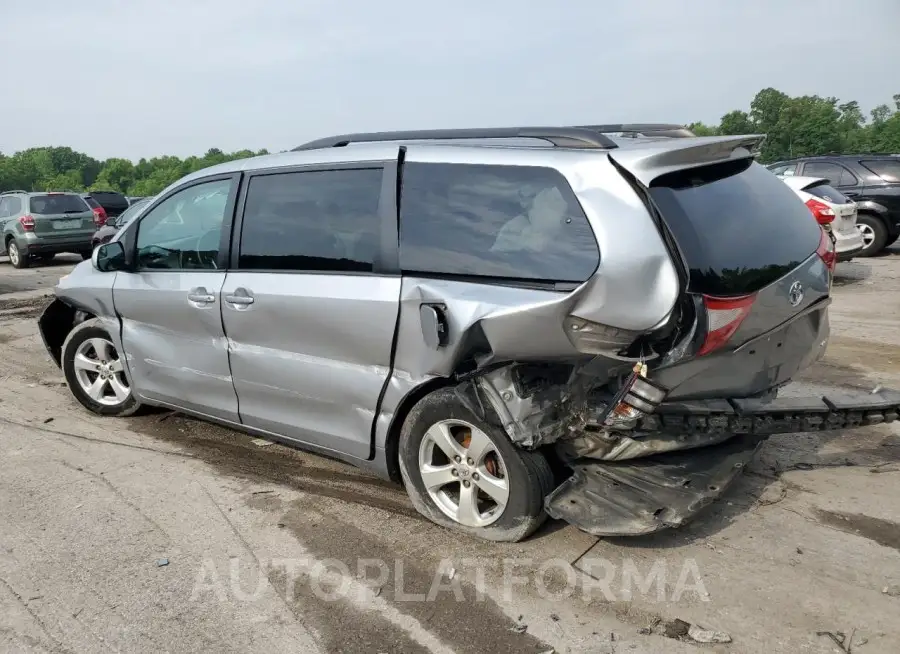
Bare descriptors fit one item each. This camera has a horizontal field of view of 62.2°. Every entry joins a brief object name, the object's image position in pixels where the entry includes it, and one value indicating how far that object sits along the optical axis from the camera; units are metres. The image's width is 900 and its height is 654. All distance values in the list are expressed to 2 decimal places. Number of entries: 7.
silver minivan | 3.03
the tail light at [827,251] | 3.58
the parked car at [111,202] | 23.77
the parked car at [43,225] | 16.34
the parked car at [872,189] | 13.08
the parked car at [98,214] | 17.81
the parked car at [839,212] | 10.19
